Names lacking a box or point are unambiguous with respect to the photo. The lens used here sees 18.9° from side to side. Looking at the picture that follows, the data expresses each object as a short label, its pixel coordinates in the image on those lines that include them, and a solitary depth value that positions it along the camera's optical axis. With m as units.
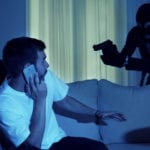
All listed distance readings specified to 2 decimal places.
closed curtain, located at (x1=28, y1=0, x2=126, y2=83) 4.10
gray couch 2.98
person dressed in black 3.11
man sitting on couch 2.20
